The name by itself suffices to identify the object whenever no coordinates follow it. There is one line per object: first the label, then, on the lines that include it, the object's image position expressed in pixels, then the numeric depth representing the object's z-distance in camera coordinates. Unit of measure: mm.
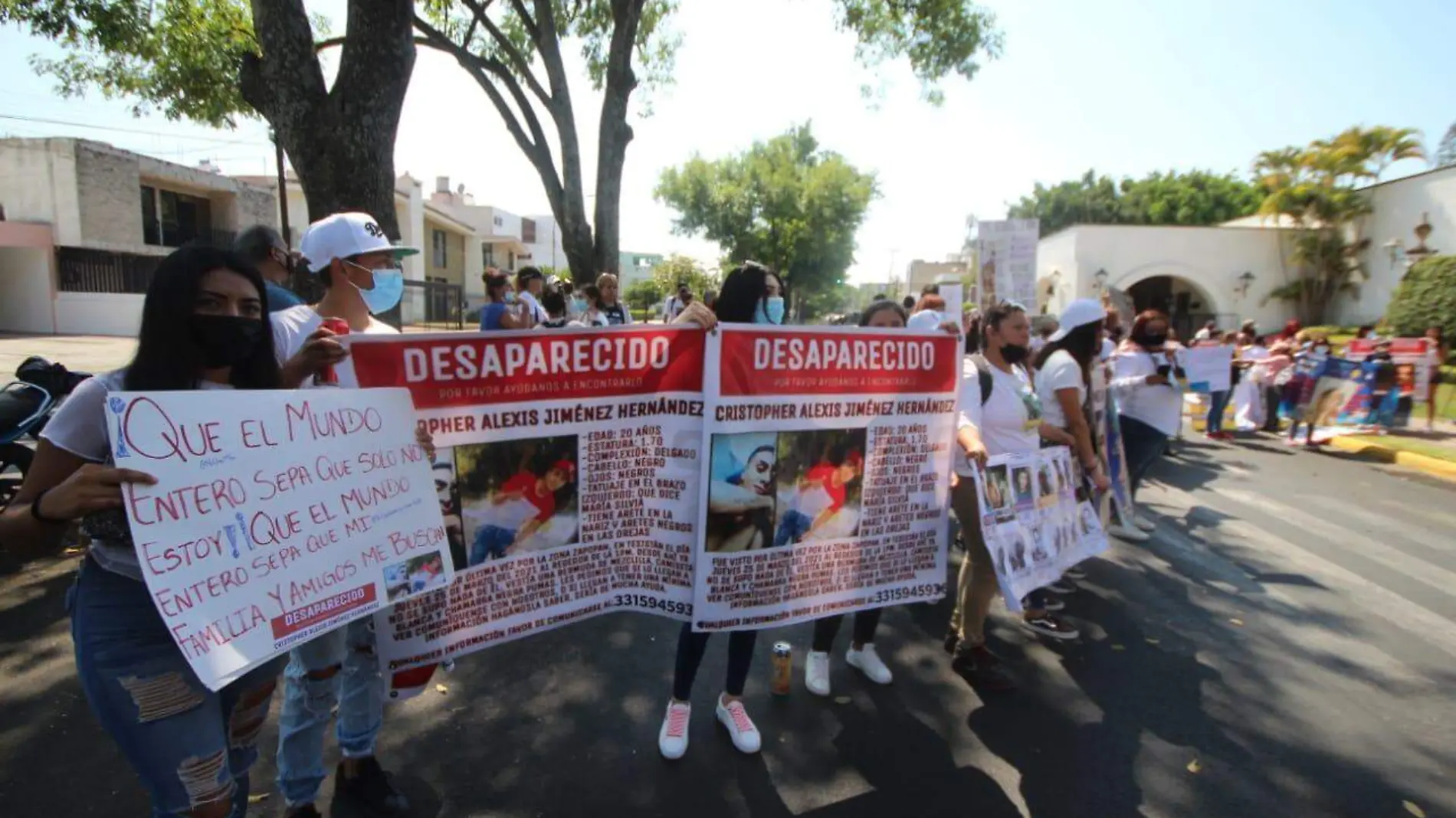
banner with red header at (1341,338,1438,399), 10953
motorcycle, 4953
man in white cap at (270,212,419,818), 2326
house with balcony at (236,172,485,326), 14984
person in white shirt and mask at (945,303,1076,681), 3518
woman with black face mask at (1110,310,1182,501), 5730
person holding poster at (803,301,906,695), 3477
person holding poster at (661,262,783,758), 2969
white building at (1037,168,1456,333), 28344
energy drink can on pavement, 3488
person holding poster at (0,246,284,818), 1605
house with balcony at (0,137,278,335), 23328
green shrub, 18281
